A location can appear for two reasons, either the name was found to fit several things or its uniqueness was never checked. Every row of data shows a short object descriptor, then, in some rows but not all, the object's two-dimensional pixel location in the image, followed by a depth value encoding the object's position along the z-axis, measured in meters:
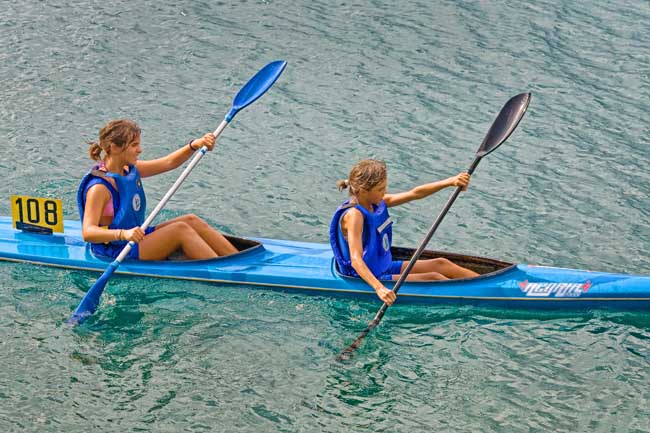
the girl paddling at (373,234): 11.86
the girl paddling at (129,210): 12.23
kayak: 12.48
